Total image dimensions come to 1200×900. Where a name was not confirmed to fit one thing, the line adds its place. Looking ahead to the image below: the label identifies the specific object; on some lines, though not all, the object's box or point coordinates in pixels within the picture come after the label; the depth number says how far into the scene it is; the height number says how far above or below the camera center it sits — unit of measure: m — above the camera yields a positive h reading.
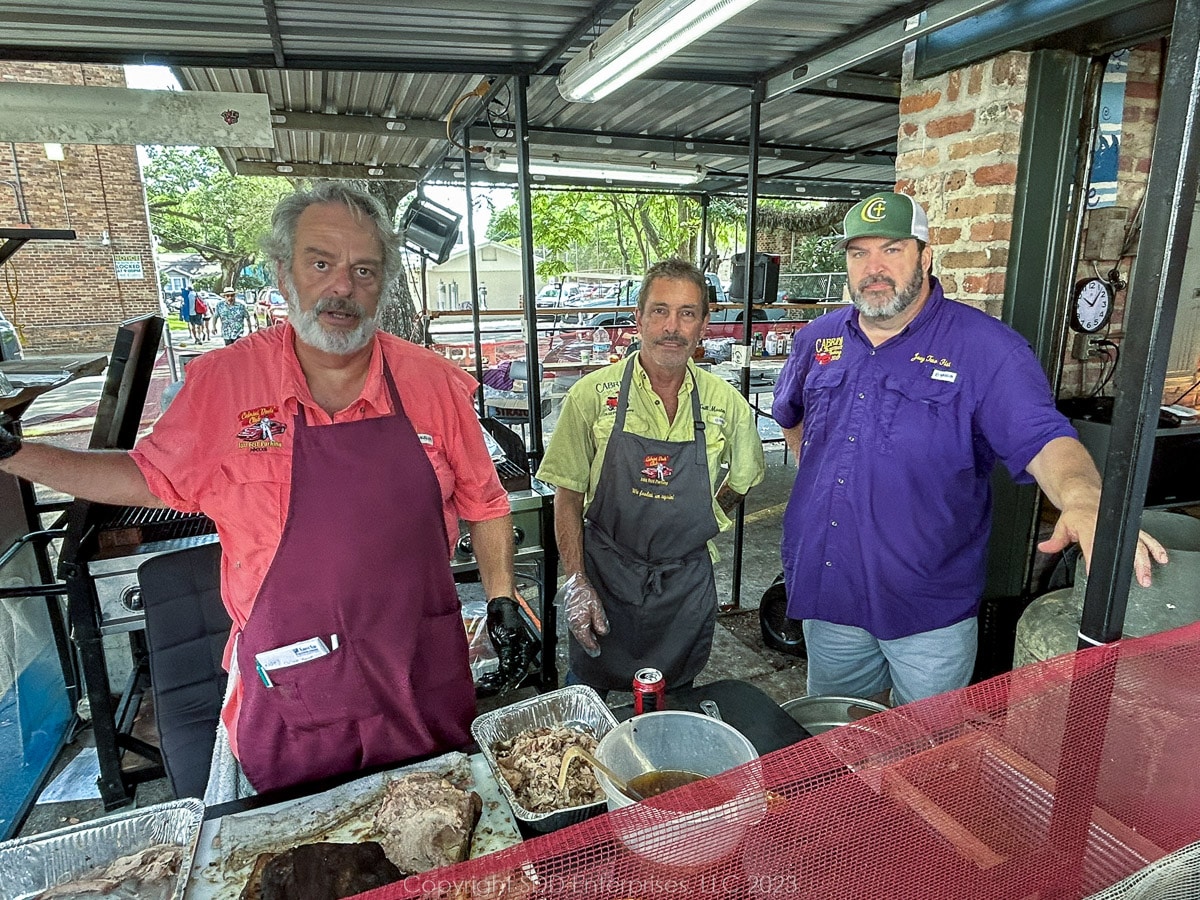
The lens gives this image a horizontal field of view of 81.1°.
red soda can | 1.38 -0.79
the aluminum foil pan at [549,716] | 1.37 -0.85
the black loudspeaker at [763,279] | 6.66 +0.00
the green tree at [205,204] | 29.16 +3.42
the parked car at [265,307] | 18.16 -0.59
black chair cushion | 2.11 -1.09
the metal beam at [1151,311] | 0.78 -0.04
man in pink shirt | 1.55 -0.50
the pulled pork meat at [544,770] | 1.20 -0.85
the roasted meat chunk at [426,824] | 1.11 -0.87
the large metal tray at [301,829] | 1.12 -0.91
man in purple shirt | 2.05 -0.51
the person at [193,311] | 22.94 -0.79
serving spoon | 1.08 -0.78
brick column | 2.70 +0.45
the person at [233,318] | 17.38 -0.81
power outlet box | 3.12 -0.31
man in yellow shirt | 2.39 -0.71
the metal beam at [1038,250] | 2.69 +0.10
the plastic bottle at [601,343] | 8.58 -0.75
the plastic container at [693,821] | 0.83 -0.65
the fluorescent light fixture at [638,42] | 2.17 +0.81
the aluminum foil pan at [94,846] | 1.08 -0.87
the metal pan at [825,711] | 2.09 -1.27
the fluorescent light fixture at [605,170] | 5.83 +0.94
